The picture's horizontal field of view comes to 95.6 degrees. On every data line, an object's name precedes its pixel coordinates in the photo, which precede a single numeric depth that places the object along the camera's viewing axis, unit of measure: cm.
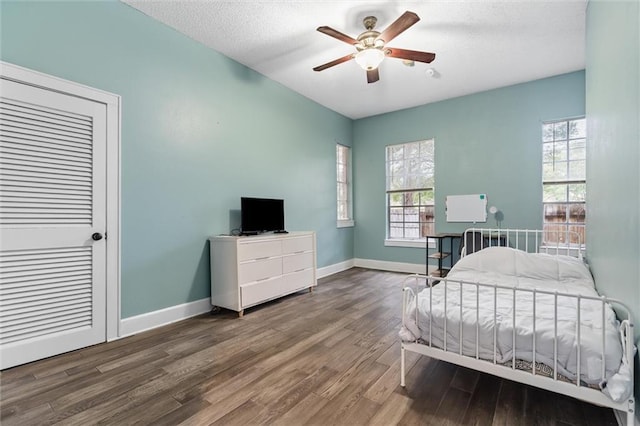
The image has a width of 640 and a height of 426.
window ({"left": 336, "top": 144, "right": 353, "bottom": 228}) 571
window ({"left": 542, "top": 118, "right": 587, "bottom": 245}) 395
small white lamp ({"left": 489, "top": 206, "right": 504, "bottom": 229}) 438
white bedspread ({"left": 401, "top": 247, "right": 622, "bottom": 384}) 145
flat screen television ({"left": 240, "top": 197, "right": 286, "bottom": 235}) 346
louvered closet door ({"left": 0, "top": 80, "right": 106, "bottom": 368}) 206
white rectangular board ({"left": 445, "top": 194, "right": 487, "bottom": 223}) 453
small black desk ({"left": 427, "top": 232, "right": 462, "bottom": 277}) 435
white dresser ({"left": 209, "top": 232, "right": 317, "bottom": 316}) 310
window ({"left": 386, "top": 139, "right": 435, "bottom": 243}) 514
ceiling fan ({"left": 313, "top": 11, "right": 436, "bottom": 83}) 252
